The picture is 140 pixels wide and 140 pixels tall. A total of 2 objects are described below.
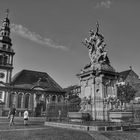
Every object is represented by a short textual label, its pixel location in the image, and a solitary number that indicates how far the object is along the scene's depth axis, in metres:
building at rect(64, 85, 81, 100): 62.59
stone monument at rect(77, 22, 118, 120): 15.42
